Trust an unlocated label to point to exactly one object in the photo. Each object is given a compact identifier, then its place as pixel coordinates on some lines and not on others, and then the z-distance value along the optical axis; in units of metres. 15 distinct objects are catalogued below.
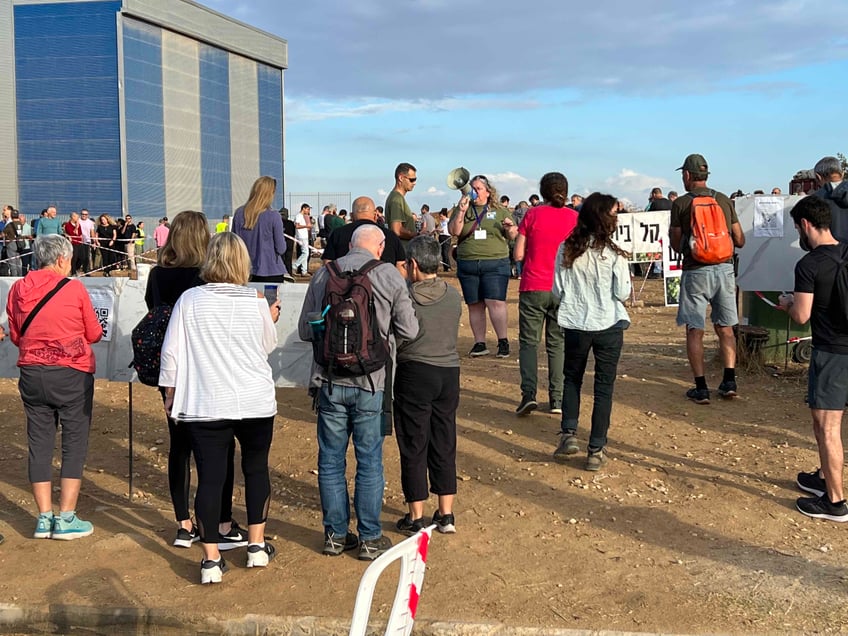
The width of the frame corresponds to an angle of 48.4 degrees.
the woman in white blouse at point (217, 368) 4.81
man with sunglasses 8.19
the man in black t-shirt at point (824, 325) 5.55
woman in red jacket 5.61
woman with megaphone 9.48
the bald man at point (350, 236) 6.33
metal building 43.22
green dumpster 9.56
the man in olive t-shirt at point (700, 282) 8.10
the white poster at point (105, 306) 6.64
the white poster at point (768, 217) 9.35
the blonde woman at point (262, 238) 7.91
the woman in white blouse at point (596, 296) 6.57
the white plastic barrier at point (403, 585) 2.78
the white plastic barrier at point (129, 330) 6.63
